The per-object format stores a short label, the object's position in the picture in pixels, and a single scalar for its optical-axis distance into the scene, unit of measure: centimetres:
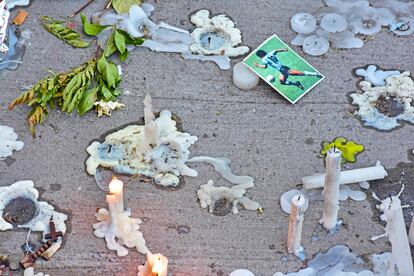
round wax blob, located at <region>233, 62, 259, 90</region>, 363
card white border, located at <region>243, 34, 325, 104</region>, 361
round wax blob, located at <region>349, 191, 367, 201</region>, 327
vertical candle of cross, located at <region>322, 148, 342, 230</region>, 294
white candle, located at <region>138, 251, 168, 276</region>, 283
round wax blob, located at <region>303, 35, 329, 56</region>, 380
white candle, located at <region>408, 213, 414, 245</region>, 308
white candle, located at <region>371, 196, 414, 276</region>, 301
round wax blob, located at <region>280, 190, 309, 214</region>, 324
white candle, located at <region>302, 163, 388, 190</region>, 326
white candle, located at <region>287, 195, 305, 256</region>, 292
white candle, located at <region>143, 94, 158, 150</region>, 326
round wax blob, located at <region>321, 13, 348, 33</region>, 389
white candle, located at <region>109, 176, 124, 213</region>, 305
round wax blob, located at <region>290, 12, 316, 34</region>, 389
